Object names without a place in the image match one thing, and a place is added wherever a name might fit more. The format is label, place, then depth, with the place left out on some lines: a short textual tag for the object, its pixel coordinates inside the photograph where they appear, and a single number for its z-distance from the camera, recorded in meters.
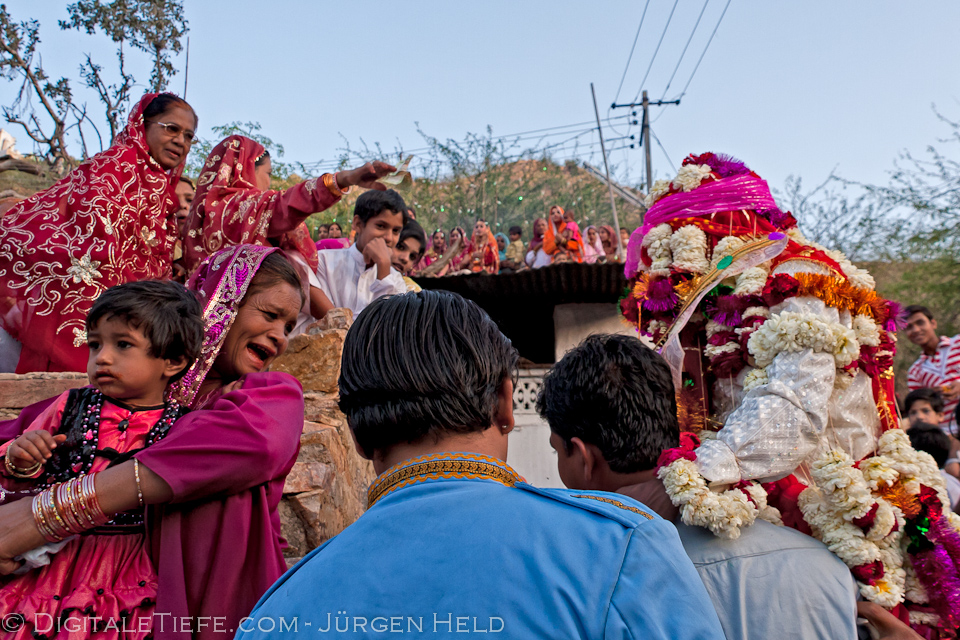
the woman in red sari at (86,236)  3.51
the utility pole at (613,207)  9.64
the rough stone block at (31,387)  3.11
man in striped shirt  6.62
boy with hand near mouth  4.89
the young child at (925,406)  6.00
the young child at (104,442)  1.80
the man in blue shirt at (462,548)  0.93
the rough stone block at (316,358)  3.91
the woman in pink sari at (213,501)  1.78
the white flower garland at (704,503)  2.15
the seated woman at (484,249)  11.64
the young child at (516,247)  14.39
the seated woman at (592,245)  12.45
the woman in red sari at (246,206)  3.97
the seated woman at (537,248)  12.45
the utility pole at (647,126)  19.84
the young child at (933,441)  5.05
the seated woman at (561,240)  11.59
